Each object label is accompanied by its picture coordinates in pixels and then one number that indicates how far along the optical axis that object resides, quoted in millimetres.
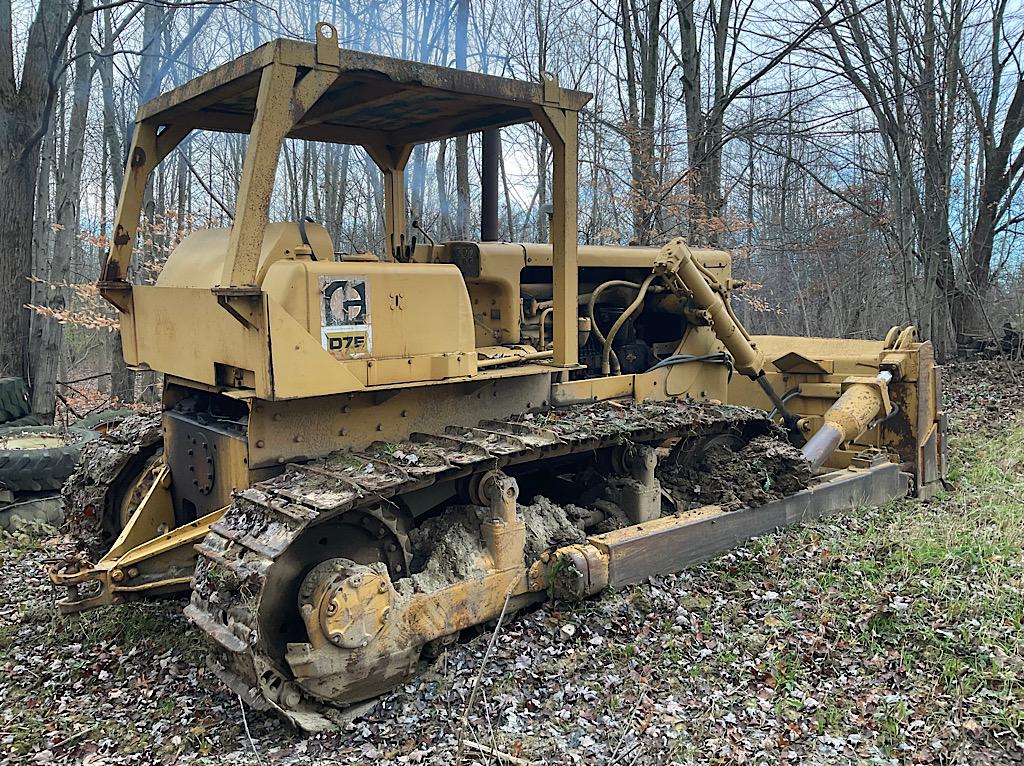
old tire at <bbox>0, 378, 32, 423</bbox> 9141
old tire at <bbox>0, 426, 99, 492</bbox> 7180
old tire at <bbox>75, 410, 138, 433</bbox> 8935
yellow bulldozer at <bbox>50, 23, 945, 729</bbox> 3908
